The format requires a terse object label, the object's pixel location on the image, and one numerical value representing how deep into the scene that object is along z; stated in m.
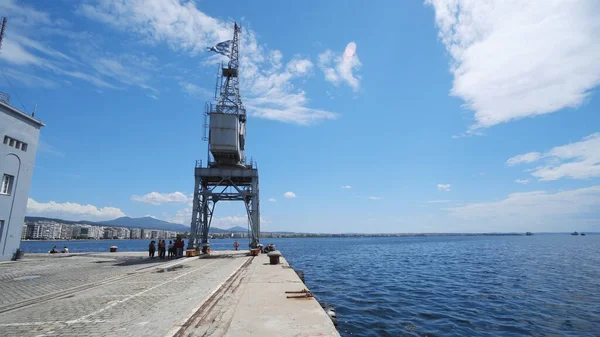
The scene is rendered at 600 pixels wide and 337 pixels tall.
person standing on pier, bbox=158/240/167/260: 29.42
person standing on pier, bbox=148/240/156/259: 29.83
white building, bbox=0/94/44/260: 24.73
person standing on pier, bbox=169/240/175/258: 29.62
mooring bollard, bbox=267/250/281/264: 20.98
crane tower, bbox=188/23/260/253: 32.31
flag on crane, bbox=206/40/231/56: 38.91
